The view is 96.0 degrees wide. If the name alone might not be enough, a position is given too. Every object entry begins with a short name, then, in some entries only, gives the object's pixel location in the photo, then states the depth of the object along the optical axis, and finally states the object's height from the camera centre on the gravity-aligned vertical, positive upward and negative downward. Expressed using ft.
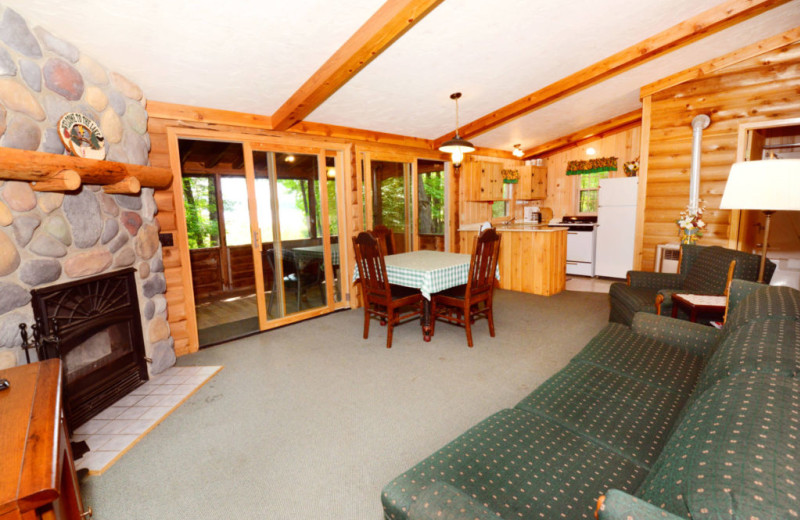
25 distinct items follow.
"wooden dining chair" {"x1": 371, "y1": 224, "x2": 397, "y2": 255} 14.24 -0.93
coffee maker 22.40 -0.32
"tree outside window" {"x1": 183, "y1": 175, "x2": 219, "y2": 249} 18.22 +0.42
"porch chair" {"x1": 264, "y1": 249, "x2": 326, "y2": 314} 13.69 -2.37
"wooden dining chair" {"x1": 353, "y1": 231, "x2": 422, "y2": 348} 10.64 -2.29
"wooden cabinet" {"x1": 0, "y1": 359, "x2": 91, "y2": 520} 2.68 -1.94
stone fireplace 6.10 +0.45
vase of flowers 12.18 -0.64
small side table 8.21 -2.31
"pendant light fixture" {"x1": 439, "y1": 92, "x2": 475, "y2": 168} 13.10 +2.42
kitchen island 16.51 -2.38
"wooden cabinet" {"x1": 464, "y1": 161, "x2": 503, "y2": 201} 19.74 +1.68
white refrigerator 18.67 -0.98
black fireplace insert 6.94 -2.59
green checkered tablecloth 10.61 -1.81
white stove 20.25 -2.11
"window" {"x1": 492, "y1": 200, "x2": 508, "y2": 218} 22.80 +0.12
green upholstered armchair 8.64 -2.20
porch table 14.44 -1.48
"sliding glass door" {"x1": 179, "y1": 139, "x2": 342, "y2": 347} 12.76 -0.71
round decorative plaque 6.99 +1.74
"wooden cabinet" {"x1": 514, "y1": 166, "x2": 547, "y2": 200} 22.49 +1.62
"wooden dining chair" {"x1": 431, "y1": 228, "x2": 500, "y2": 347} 10.48 -2.30
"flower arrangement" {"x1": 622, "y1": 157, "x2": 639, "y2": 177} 19.57 +2.09
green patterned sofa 2.12 -2.50
